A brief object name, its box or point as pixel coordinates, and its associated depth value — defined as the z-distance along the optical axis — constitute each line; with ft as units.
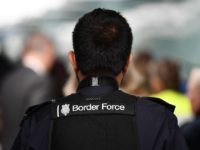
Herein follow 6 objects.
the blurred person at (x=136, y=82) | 31.01
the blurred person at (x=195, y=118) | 23.68
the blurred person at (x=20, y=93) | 32.29
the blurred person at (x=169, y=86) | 31.34
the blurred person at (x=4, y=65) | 46.21
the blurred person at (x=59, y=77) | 33.05
